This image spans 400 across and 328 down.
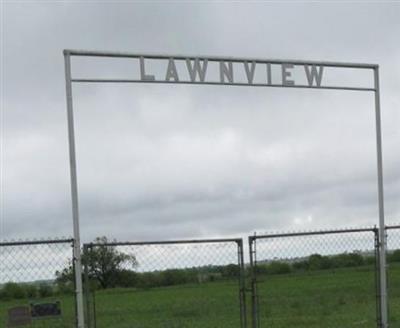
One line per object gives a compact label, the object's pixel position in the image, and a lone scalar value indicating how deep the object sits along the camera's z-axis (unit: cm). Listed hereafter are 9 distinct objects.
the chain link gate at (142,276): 948
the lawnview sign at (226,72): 986
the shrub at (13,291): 925
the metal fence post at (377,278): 1096
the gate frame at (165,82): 924
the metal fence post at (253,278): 997
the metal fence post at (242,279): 991
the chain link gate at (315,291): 1061
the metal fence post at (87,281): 927
